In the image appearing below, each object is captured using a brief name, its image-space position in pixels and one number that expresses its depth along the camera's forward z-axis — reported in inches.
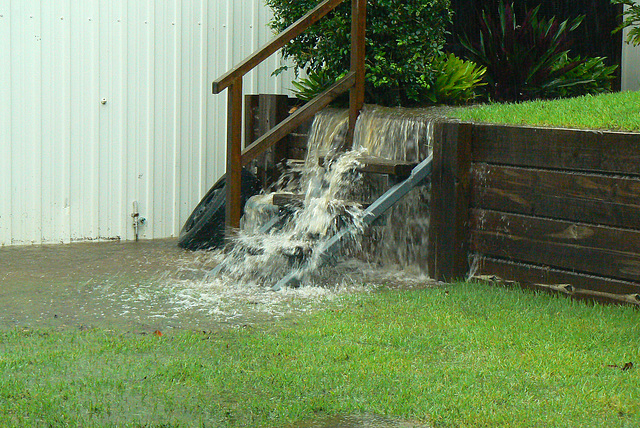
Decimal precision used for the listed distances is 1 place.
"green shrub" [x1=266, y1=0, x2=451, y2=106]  633.3
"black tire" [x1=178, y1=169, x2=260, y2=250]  639.0
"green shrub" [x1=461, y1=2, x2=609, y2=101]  710.9
